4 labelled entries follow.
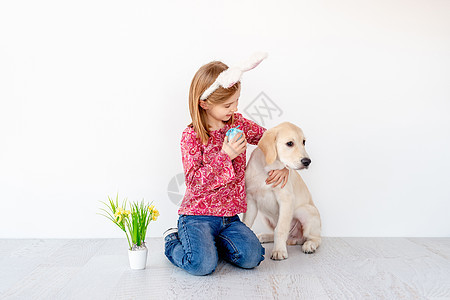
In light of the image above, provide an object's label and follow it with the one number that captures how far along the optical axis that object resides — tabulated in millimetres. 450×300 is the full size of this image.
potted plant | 1780
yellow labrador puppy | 1971
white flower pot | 1795
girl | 1790
